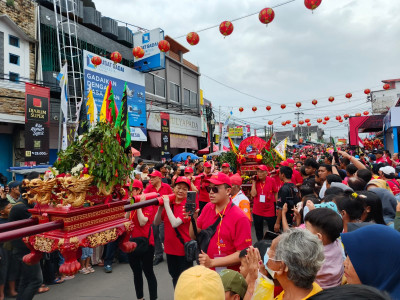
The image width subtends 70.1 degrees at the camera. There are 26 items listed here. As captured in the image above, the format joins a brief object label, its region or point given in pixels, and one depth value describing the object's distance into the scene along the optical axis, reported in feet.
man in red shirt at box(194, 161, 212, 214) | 23.17
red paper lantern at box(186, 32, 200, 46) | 29.07
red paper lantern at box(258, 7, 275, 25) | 24.04
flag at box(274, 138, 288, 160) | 30.30
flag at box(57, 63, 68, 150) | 33.53
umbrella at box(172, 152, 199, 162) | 57.56
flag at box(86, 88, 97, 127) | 9.83
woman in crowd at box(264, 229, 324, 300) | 5.00
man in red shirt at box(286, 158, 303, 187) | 25.85
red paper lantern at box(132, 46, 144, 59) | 40.44
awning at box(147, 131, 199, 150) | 61.16
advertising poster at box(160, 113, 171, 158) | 63.46
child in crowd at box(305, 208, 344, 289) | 7.13
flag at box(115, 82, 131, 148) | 7.77
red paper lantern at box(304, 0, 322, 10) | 21.82
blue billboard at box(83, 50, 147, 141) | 46.29
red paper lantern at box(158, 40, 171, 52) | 35.86
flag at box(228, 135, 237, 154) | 29.53
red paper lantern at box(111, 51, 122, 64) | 43.75
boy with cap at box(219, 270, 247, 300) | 6.31
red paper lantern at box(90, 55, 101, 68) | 43.39
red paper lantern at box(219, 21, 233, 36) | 26.30
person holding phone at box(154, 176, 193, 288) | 11.50
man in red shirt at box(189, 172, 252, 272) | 8.57
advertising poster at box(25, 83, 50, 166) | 34.35
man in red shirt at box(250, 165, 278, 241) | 18.83
